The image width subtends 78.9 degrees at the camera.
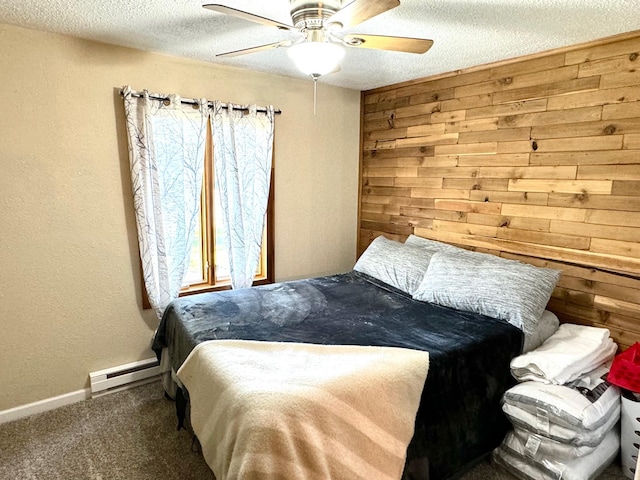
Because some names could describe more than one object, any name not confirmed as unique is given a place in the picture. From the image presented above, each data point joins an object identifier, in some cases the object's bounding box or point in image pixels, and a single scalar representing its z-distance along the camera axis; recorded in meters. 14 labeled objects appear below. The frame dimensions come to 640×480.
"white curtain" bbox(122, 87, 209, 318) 2.49
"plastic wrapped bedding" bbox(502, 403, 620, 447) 1.76
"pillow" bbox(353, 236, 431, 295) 2.73
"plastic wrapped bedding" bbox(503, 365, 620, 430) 1.75
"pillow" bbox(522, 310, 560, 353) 2.16
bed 1.79
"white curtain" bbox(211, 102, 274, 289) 2.83
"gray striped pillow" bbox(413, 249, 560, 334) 2.17
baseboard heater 2.55
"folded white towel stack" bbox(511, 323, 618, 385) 1.92
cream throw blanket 1.34
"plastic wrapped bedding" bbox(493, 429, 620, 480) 1.80
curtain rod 2.46
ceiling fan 1.52
